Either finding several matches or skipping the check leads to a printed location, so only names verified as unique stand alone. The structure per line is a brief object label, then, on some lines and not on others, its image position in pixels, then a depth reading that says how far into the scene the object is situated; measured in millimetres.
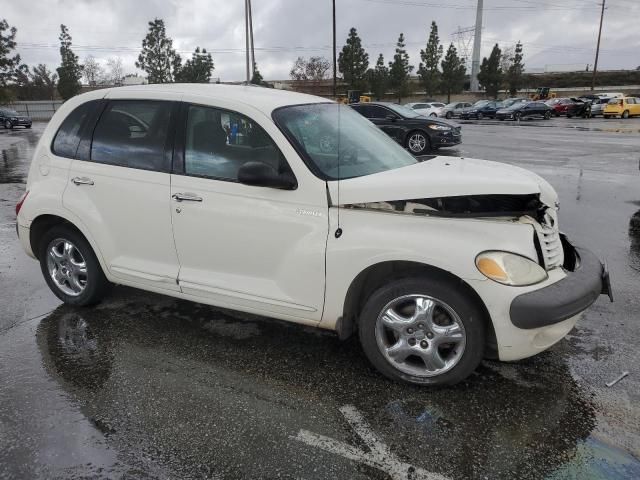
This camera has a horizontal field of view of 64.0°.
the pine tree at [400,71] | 71500
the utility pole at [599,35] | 66500
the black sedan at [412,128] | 15680
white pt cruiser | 3010
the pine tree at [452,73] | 73000
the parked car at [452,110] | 45722
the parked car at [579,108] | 41253
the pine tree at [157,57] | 54750
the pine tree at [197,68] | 43656
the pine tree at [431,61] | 73375
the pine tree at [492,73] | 72812
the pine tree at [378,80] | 69500
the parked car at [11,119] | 36250
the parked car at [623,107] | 38500
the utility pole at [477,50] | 71250
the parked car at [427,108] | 44406
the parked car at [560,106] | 42281
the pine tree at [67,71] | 60750
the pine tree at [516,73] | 74875
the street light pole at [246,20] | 32594
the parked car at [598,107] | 41209
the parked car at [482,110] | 43062
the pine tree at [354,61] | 66688
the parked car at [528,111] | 39062
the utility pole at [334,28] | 37984
